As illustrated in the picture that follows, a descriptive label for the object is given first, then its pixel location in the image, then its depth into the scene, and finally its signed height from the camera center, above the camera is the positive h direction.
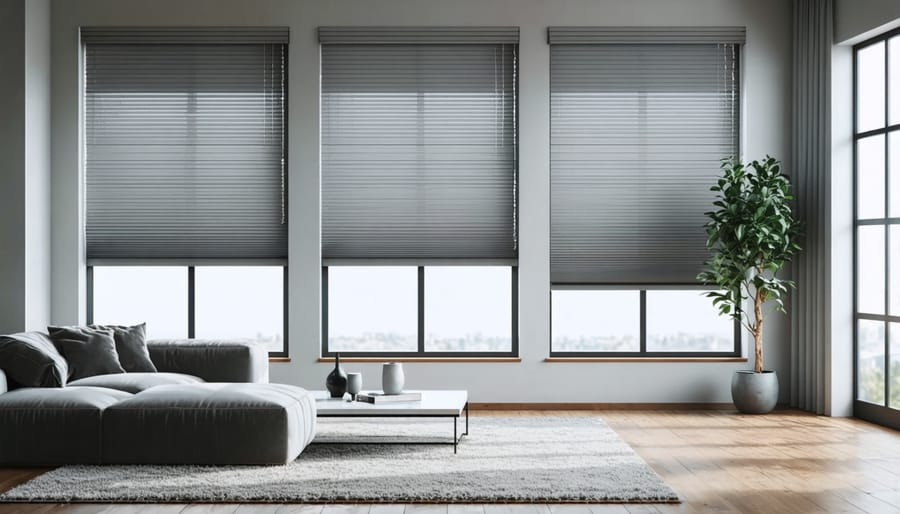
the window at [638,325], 7.55 -0.53
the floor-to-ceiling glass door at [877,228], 6.55 +0.22
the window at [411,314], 7.54 -0.44
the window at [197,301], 7.57 -0.34
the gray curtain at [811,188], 7.11 +0.55
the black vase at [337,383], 5.80 -0.77
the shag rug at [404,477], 4.29 -1.09
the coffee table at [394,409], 5.31 -0.86
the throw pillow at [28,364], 5.39 -0.61
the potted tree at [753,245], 6.94 +0.11
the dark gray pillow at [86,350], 5.84 -0.58
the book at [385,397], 5.54 -0.83
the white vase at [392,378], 5.77 -0.74
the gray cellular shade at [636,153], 7.46 +0.85
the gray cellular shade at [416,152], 7.46 +0.85
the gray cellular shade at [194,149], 7.48 +0.88
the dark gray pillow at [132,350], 6.12 -0.60
